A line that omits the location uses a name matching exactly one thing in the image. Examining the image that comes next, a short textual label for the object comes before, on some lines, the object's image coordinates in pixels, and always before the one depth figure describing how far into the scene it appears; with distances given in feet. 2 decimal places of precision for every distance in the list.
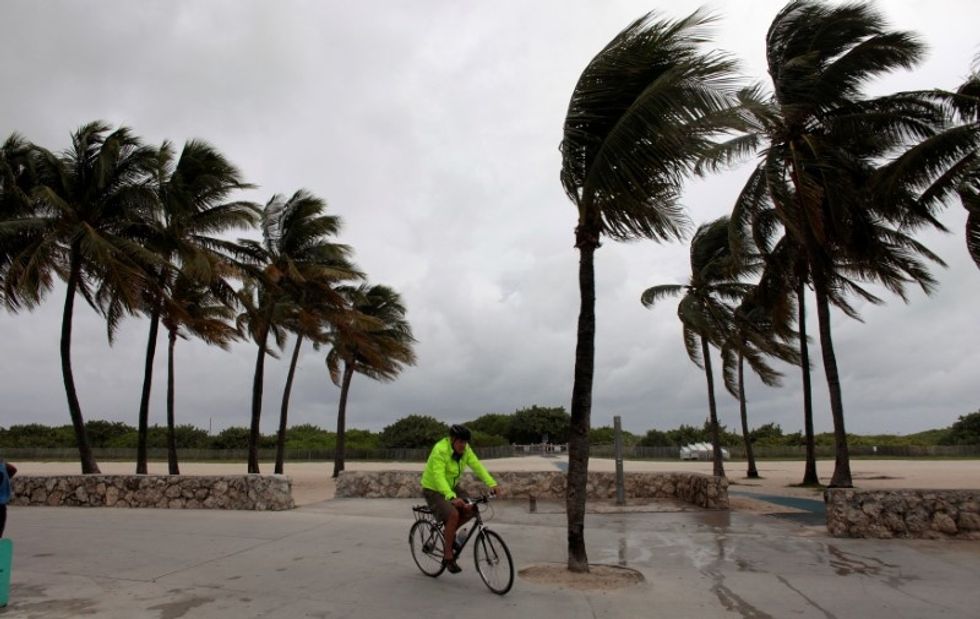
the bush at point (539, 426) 222.89
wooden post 47.39
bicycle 18.97
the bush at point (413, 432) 166.61
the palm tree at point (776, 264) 50.62
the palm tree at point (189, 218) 54.54
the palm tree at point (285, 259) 65.10
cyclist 19.57
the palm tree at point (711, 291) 66.74
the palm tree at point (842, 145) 43.29
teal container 17.26
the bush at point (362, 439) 186.88
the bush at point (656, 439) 179.29
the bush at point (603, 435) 216.33
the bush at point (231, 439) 179.11
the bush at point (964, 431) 161.17
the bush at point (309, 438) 192.54
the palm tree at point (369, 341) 69.31
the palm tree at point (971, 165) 38.99
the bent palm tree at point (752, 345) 67.58
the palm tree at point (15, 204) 48.73
